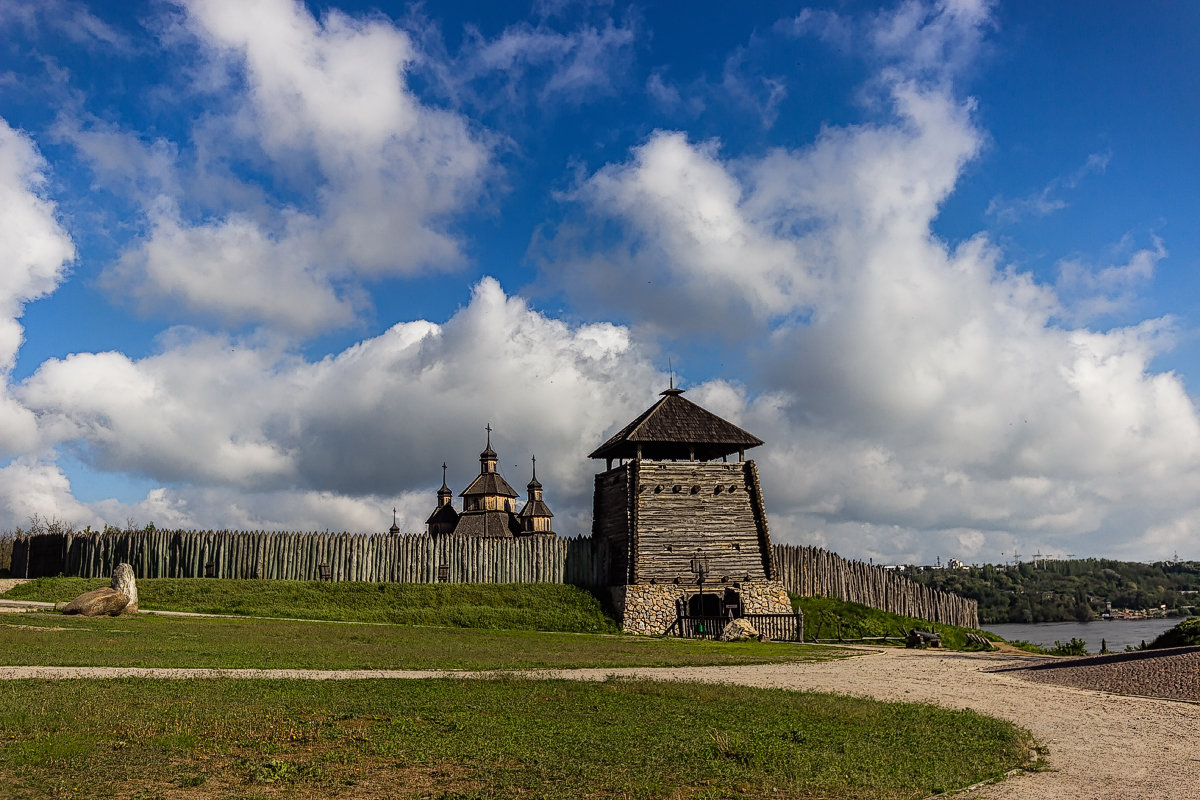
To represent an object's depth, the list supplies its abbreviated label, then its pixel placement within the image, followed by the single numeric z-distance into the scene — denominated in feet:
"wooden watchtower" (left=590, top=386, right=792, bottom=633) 106.63
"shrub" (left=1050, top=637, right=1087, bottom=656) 77.29
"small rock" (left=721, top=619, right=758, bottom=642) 97.04
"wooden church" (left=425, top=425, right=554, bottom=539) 184.75
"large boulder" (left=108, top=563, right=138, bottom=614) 82.48
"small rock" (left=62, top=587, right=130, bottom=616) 76.89
